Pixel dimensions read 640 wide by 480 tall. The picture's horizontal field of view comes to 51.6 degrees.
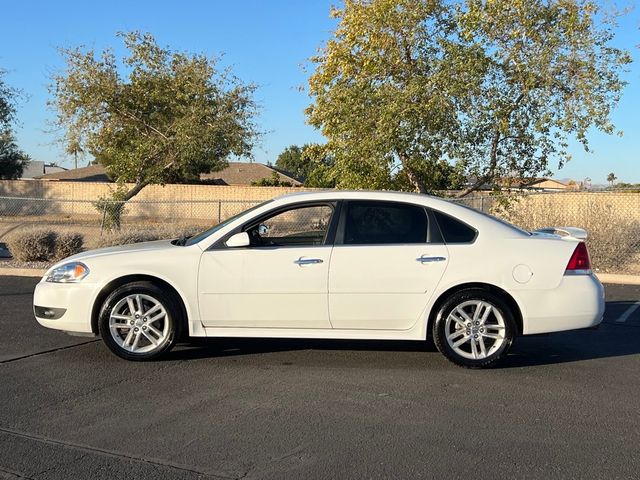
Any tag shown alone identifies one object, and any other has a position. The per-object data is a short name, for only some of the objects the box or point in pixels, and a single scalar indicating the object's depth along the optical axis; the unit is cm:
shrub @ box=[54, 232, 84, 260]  1405
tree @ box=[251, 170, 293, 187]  4830
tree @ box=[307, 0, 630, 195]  1454
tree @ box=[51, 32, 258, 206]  1978
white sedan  595
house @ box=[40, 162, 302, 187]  6144
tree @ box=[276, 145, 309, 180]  7362
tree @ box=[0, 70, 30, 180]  4962
